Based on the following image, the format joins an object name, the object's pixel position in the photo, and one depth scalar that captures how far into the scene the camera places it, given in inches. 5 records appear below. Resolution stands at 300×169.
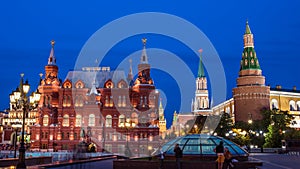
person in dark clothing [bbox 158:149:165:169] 626.5
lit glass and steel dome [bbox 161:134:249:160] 731.4
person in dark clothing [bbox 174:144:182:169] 595.3
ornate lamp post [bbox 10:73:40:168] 561.0
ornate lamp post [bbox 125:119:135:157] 1219.1
